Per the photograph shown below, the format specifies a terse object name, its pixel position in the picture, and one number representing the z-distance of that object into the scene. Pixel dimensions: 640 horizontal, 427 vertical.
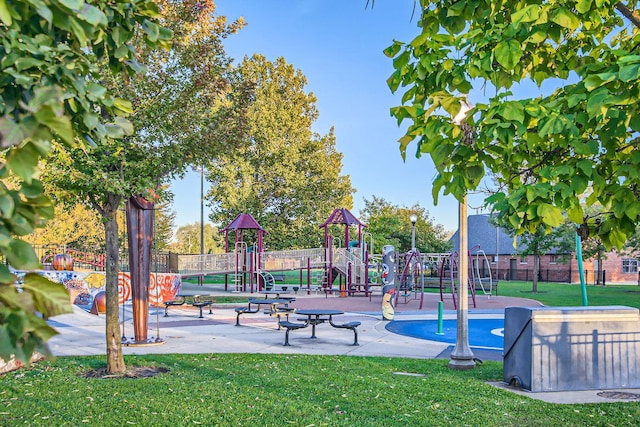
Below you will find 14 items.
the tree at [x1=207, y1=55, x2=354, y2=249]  43.66
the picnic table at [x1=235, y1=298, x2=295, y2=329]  16.23
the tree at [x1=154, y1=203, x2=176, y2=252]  56.81
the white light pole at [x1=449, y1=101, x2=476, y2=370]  9.44
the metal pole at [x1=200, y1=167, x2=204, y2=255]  47.91
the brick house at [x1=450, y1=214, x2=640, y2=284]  55.81
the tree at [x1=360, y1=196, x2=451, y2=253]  49.28
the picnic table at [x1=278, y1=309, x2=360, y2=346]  12.56
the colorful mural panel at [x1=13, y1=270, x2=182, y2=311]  21.78
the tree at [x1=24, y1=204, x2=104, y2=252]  36.56
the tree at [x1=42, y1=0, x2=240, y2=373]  9.14
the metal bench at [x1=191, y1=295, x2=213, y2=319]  18.11
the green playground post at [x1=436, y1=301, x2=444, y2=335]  15.30
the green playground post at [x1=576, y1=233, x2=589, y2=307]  13.07
